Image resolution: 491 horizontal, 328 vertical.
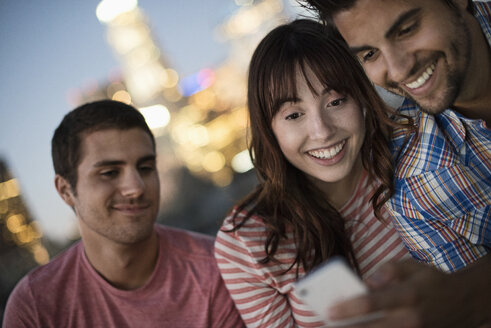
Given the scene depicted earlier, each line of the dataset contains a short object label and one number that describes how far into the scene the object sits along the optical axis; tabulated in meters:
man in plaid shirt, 0.80
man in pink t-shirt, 0.93
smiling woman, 0.86
